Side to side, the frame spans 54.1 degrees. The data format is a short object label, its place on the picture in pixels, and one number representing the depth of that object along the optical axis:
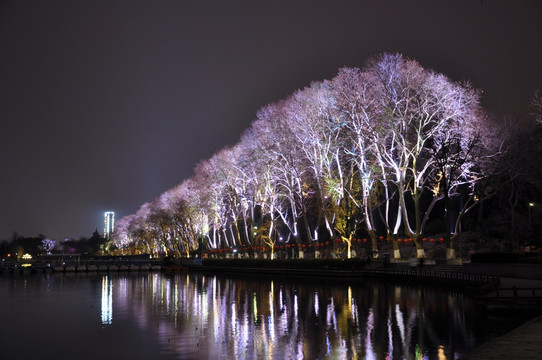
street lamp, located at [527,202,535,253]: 47.95
